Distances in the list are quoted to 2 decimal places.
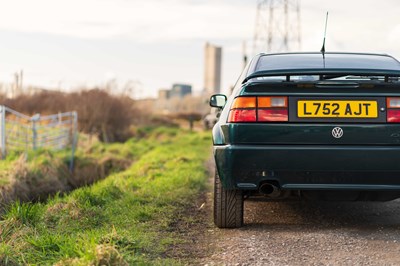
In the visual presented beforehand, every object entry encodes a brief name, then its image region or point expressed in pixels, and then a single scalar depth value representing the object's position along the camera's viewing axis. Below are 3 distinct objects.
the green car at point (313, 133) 4.29
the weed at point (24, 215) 4.95
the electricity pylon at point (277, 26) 36.38
